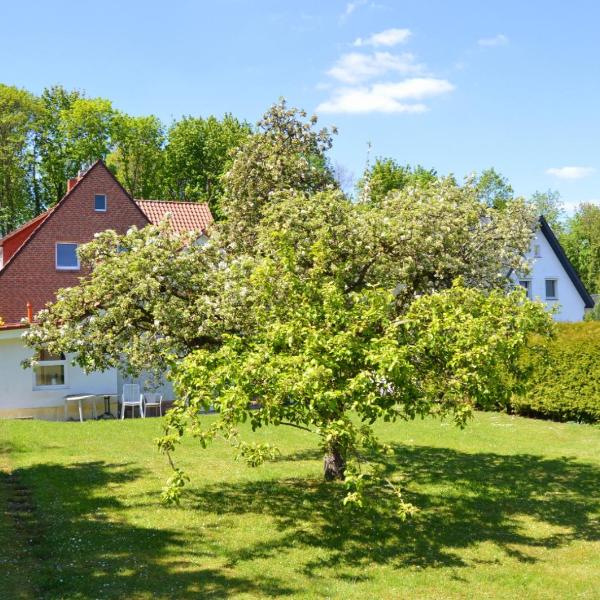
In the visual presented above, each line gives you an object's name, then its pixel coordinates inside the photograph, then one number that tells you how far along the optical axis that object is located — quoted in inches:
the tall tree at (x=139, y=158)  2642.7
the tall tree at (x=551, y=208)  3998.5
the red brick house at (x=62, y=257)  1103.0
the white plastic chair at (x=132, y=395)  1103.7
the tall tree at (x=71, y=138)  2539.4
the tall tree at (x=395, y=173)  2518.5
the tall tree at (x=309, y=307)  383.9
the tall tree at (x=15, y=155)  2429.9
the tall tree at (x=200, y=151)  2507.4
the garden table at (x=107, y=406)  1106.7
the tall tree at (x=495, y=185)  3604.8
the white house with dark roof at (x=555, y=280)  1797.5
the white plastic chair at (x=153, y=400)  1102.4
